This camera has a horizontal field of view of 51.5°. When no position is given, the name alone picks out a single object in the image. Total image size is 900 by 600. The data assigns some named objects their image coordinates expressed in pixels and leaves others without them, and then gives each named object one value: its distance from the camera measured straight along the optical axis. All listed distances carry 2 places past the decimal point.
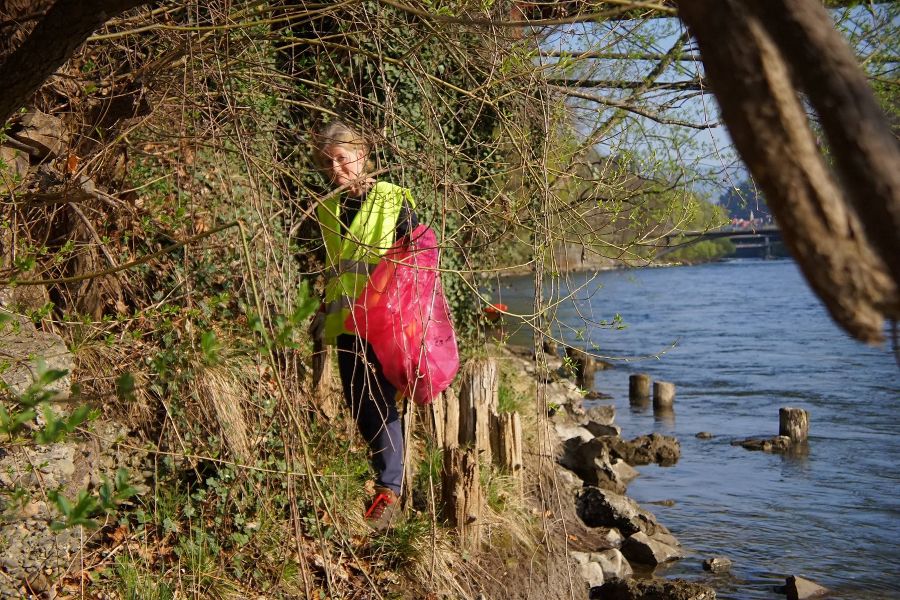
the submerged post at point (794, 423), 12.75
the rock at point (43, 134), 4.96
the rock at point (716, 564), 7.93
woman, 4.51
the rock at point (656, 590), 6.67
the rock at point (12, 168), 4.13
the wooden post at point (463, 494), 5.55
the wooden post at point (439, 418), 6.53
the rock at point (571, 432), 11.02
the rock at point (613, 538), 7.98
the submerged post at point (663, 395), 15.12
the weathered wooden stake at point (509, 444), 6.62
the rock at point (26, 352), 3.97
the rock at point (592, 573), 7.06
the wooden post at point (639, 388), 16.23
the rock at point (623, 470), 10.82
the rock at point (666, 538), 8.39
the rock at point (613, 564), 7.37
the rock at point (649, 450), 11.73
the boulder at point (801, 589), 7.33
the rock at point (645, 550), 7.97
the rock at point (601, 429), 12.48
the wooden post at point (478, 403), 6.64
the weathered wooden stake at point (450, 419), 6.62
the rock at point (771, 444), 12.42
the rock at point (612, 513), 8.33
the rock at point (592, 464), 9.77
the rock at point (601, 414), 13.52
